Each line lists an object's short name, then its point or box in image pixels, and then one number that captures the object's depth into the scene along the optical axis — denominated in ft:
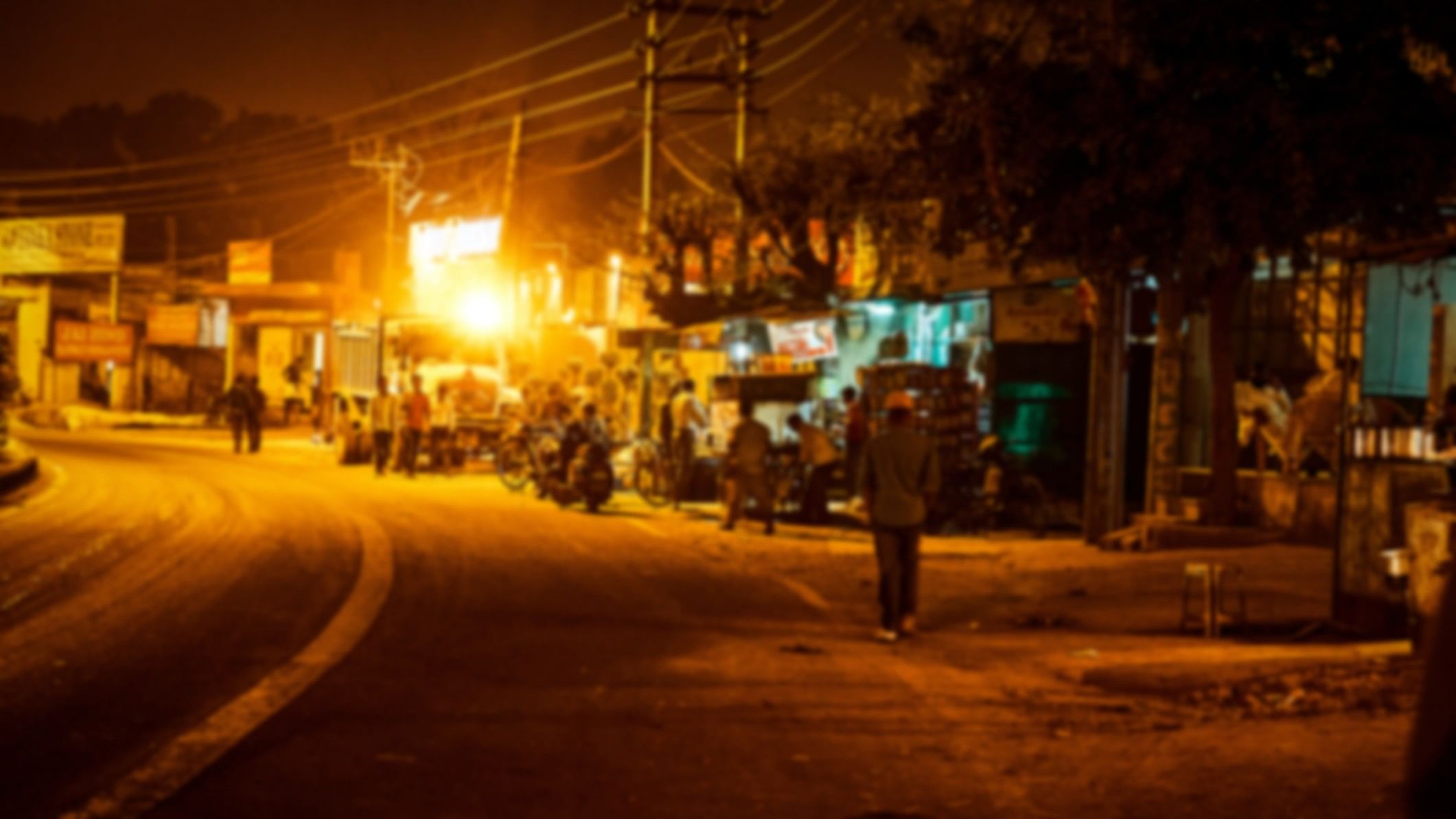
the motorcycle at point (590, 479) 76.71
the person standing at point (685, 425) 80.94
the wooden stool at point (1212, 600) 37.22
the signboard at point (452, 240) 181.88
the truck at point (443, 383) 106.63
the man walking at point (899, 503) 37.27
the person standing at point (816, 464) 69.31
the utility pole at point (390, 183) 166.50
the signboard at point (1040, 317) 73.31
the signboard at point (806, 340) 95.09
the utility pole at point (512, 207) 138.41
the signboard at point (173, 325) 194.29
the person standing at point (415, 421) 98.22
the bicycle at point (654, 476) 80.89
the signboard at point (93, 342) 179.52
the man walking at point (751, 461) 66.74
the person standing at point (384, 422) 100.22
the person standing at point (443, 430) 102.73
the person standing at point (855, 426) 71.97
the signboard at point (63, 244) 193.57
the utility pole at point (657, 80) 108.17
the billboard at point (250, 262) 209.77
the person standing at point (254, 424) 119.75
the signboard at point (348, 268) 213.05
